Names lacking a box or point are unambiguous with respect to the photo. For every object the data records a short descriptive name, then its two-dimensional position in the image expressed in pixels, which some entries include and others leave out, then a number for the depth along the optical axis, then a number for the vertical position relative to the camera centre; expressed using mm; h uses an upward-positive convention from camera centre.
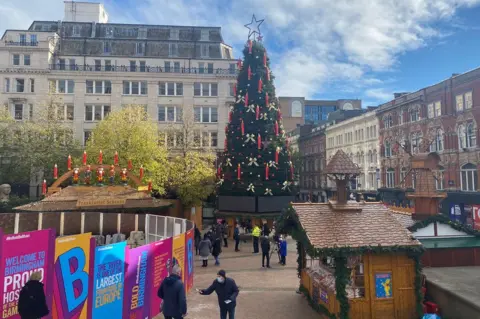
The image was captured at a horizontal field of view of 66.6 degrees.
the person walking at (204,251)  18344 -3676
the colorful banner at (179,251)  11938 -2436
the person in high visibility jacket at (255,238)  22094 -3662
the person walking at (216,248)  18875 -3637
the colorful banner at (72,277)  7992 -2197
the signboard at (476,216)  28298 -3242
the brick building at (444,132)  33188 +4521
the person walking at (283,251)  18875 -3805
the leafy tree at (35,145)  35969 +3540
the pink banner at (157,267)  10570 -2630
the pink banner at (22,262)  7125 -1646
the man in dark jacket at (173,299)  8031 -2649
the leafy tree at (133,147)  31281 +2883
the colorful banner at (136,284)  9555 -2829
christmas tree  29109 +3029
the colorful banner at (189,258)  13227 -2975
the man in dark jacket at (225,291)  8992 -2795
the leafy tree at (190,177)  30297 +133
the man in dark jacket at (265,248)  18047 -3486
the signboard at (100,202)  21969 -1351
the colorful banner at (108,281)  8734 -2485
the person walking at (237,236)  22984 -3646
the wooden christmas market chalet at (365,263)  10102 -2499
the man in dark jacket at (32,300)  6785 -2245
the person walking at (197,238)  22034 -3625
